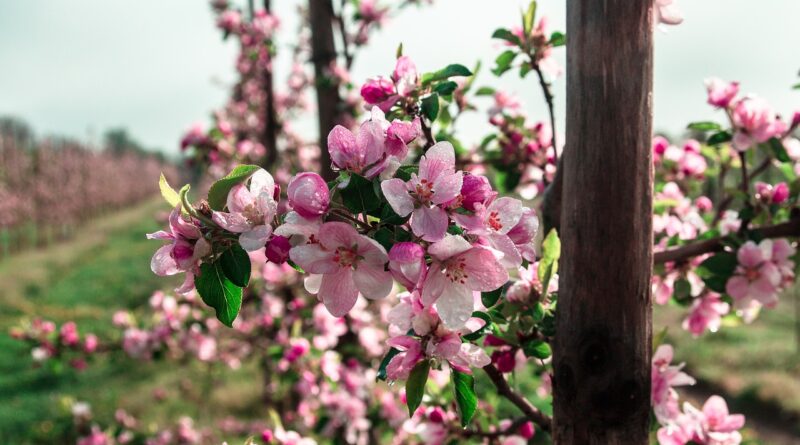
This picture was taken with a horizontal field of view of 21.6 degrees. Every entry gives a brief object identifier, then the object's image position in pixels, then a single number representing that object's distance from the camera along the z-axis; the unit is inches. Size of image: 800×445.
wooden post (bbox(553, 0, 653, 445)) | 40.4
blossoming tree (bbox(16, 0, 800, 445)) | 37.6
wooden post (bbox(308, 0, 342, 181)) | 97.3
